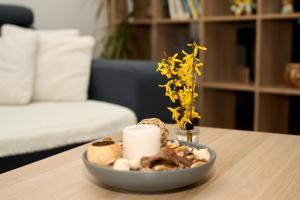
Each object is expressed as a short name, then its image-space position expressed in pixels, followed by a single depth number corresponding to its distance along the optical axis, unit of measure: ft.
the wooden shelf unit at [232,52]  8.23
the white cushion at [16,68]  6.34
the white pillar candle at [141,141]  2.81
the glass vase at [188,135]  3.55
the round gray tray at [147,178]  2.63
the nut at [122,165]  2.74
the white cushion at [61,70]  6.81
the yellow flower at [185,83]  3.15
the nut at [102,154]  2.85
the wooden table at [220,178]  2.76
